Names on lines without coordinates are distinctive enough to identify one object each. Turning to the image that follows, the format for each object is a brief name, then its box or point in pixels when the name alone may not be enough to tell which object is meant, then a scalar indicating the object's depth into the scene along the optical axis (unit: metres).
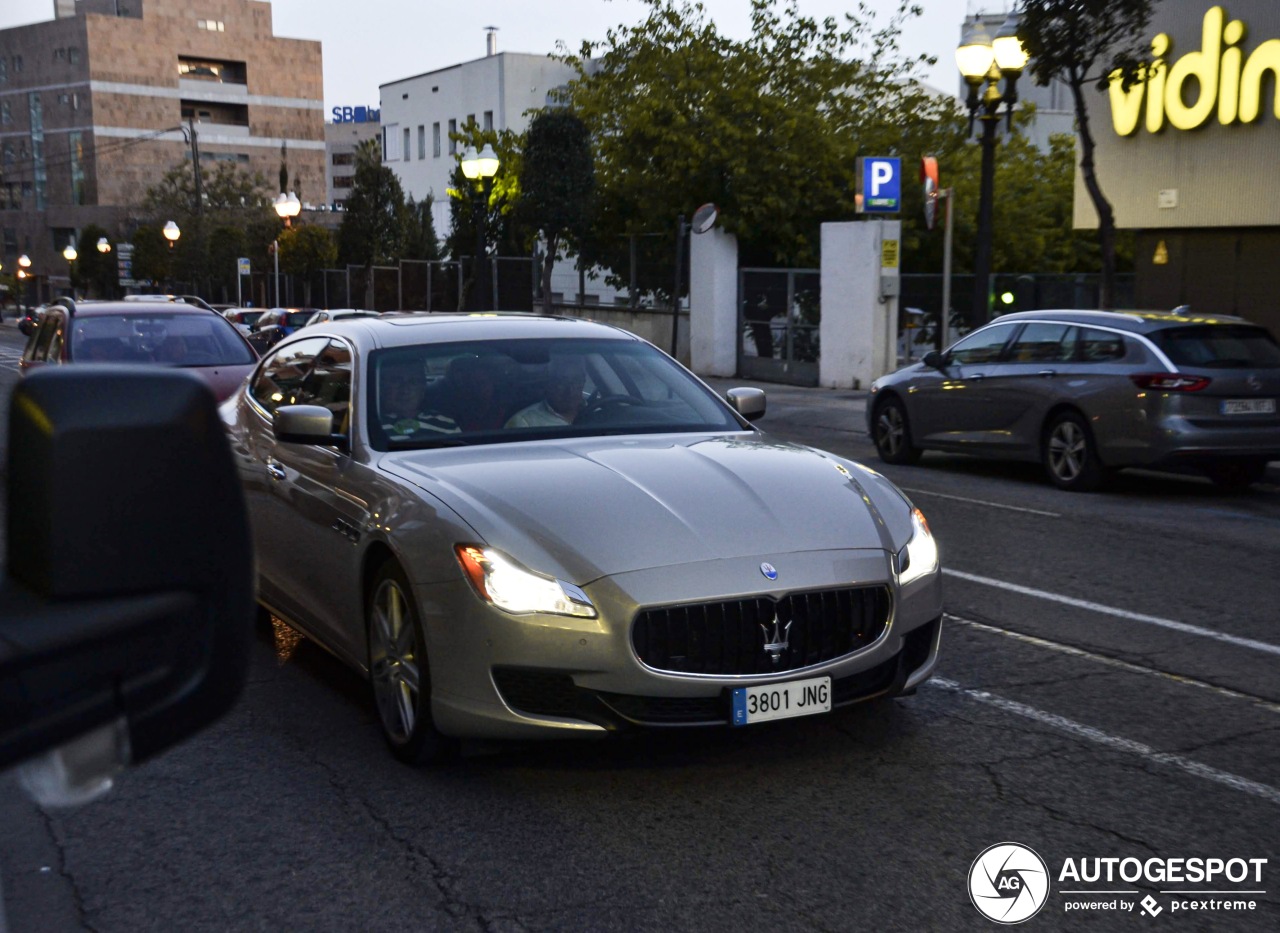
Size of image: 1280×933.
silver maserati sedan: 4.79
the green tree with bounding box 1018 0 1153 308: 18.05
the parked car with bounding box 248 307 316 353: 33.84
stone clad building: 119.25
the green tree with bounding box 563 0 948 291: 31.64
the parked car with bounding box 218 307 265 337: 40.19
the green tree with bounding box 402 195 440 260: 59.25
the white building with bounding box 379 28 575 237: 70.94
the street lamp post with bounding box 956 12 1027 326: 17.73
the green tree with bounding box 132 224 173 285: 81.38
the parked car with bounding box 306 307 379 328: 23.89
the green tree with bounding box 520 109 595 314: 33.91
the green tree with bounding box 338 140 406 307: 56.22
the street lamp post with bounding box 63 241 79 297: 100.38
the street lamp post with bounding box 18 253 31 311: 99.07
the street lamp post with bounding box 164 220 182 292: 63.94
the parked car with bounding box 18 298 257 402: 12.50
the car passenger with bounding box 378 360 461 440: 6.12
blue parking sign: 25.59
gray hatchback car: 12.52
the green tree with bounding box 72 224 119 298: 96.50
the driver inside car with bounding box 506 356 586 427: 6.29
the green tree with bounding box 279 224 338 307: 58.72
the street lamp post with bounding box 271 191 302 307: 42.41
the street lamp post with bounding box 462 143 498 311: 28.34
